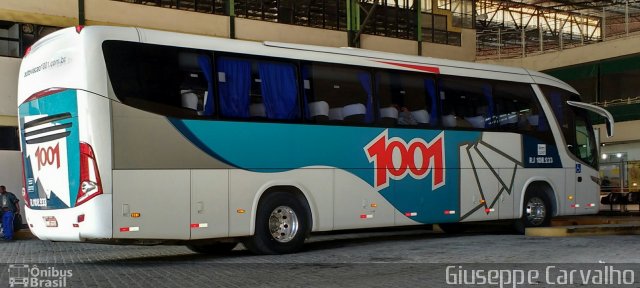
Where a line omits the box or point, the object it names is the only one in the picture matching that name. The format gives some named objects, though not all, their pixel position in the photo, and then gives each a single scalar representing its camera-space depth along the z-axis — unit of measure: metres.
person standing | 20.72
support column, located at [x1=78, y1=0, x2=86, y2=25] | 25.17
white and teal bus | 11.82
